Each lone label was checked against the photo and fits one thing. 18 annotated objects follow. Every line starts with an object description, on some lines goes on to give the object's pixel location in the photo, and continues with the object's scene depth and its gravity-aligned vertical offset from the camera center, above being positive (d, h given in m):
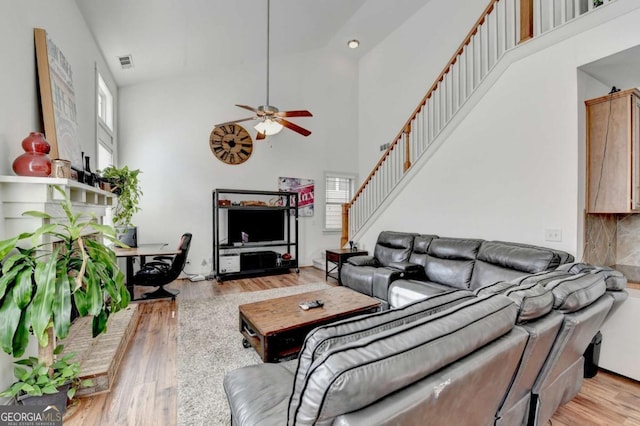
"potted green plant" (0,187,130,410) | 1.44 -0.43
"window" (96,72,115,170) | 3.96 +1.24
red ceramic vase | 1.82 +0.34
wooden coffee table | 2.26 -0.92
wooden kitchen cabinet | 2.44 +0.54
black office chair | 3.85 -0.83
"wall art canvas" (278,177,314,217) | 6.30 +0.51
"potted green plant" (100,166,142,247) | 3.66 +0.18
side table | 4.84 -0.75
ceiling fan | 3.43 +1.18
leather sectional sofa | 0.71 -0.48
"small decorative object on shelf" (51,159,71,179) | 1.96 +0.30
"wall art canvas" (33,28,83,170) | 2.19 +0.97
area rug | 1.86 -1.28
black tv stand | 5.25 -0.63
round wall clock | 5.58 +1.38
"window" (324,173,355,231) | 6.92 +0.36
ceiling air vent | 4.04 +2.21
